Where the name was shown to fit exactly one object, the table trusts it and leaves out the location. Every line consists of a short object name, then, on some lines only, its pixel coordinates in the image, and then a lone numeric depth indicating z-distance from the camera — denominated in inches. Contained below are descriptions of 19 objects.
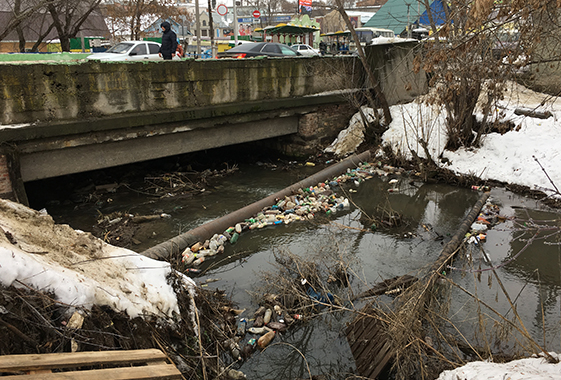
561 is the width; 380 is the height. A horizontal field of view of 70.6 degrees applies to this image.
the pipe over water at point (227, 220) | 230.8
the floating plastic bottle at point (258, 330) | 178.8
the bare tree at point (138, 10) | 930.9
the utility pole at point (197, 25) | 719.1
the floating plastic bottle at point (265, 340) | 171.5
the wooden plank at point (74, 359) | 91.2
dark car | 610.9
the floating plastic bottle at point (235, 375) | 149.1
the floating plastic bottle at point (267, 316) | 184.5
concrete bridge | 269.1
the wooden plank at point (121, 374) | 91.1
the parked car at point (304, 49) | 817.5
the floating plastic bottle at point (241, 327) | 176.6
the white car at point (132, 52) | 551.4
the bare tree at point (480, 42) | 128.8
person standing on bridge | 431.5
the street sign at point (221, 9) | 784.9
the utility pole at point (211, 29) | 758.7
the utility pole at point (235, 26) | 871.9
